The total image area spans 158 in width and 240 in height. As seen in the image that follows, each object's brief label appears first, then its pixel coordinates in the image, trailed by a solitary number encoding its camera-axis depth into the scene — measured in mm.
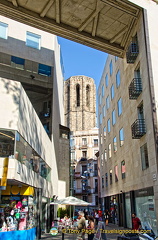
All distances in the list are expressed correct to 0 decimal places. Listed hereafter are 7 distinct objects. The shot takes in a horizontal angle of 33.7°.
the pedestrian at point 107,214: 31297
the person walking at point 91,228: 12835
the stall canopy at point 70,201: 19964
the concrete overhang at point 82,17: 19625
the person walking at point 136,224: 15648
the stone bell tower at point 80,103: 92312
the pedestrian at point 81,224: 13587
